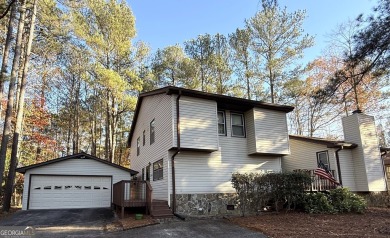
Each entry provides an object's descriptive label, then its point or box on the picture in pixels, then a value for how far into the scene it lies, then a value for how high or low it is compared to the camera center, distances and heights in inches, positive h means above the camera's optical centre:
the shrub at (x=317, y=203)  446.6 -45.6
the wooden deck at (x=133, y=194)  425.7 -21.1
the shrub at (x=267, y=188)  434.9 -17.7
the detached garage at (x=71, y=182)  565.3 +3.9
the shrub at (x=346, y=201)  456.1 -44.4
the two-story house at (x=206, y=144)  438.3 +57.2
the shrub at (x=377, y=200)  554.0 -52.8
